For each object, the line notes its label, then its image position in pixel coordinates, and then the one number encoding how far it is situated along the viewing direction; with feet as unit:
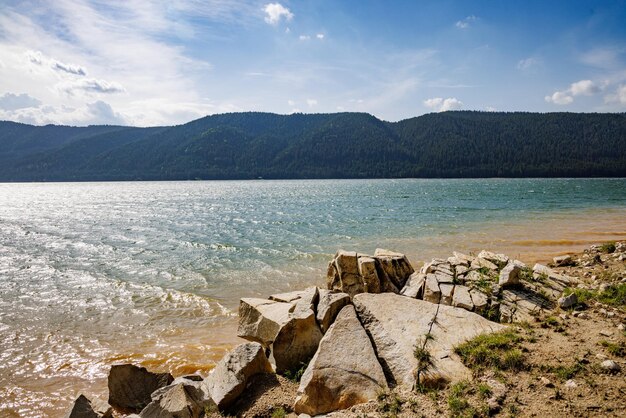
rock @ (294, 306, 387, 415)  20.93
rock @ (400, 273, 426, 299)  35.22
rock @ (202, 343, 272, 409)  23.08
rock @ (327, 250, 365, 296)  40.06
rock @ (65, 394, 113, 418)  23.44
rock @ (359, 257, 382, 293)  38.93
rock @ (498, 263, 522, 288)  32.89
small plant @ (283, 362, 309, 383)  25.32
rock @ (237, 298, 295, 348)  31.32
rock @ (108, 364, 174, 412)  27.04
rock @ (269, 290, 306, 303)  38.11
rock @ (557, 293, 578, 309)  29.84
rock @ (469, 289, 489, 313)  30.42
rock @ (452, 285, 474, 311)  30.75
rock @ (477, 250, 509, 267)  40.19
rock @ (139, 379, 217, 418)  21.72
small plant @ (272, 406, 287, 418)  21.54
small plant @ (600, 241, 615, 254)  55.57
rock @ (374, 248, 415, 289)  40.09
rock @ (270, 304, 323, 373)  26.71
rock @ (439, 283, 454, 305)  32.55
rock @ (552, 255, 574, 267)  52.72
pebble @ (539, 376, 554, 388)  19.53
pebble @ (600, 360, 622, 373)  20.07
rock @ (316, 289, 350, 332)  27.96
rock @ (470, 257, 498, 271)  38.63
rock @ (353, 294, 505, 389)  21.67
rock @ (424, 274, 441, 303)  33.17
